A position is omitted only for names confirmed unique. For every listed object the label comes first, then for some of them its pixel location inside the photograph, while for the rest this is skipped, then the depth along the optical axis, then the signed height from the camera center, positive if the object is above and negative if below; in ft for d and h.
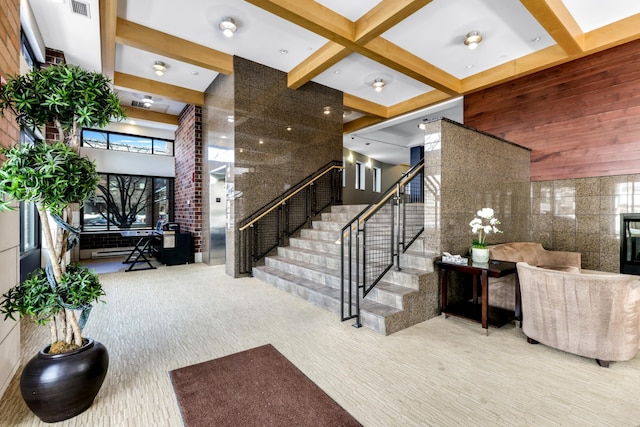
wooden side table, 9.99 -3.34
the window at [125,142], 26.02 +6.44
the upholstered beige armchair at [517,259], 11.99 -2.43
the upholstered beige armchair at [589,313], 7.59 -2.80
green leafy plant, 5.31 +0.66
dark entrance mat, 5.92 -4.19
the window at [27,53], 12.61 +7.27
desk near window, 21.77 -2.65
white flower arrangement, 11.13 -0.58
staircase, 10.51 -3.13
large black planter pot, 5.52 -3.27
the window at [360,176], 40.80 +4.77
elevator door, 21.68 -0.61
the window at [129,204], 26.86 +0.69
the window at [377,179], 43.93 +4.65
